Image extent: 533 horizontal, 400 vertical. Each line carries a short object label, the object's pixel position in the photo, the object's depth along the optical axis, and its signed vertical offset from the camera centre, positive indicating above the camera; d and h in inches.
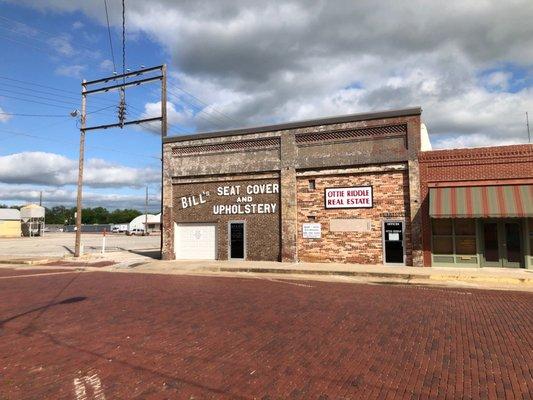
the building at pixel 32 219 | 2583.7 +58.3
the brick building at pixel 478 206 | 674.2 +30.3
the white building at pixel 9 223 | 2501.2 +36.5
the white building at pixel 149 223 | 3478.1 +46.4
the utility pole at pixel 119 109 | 962.7 +277.4
